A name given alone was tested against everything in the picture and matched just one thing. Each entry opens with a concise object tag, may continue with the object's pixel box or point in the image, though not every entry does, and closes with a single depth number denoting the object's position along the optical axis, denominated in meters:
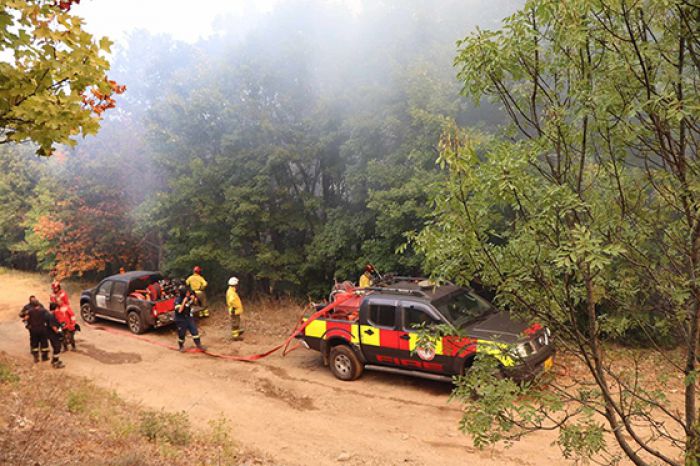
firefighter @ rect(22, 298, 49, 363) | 9.95
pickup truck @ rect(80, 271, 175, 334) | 12.64
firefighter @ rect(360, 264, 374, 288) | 12.01
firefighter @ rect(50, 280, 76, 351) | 10.73
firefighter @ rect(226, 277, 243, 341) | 11.92
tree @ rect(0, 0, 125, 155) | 3.32
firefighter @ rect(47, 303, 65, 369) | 10.05
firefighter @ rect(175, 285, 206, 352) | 10.97
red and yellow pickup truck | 7.62
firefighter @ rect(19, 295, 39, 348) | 9.91
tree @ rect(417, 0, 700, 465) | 2.79
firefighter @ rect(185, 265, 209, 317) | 12.99
